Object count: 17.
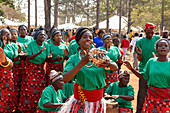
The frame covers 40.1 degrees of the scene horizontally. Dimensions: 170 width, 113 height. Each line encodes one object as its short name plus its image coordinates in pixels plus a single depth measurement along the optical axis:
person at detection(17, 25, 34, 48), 6.07
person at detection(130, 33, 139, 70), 11.14
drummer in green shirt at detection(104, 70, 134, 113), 4.25
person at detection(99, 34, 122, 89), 5.32
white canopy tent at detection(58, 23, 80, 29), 35.09
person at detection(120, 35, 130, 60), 13.66
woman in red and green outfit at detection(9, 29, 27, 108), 5.01
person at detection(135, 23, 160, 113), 4.77
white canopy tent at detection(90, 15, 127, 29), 30.48
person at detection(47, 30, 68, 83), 5.49
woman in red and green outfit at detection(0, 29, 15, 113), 4.86
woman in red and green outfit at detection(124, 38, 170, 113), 3.51
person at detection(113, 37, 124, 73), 7.57
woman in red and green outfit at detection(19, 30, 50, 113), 5.20
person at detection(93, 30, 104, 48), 7.47
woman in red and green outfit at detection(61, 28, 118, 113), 2.60
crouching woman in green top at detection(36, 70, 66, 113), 3.94
